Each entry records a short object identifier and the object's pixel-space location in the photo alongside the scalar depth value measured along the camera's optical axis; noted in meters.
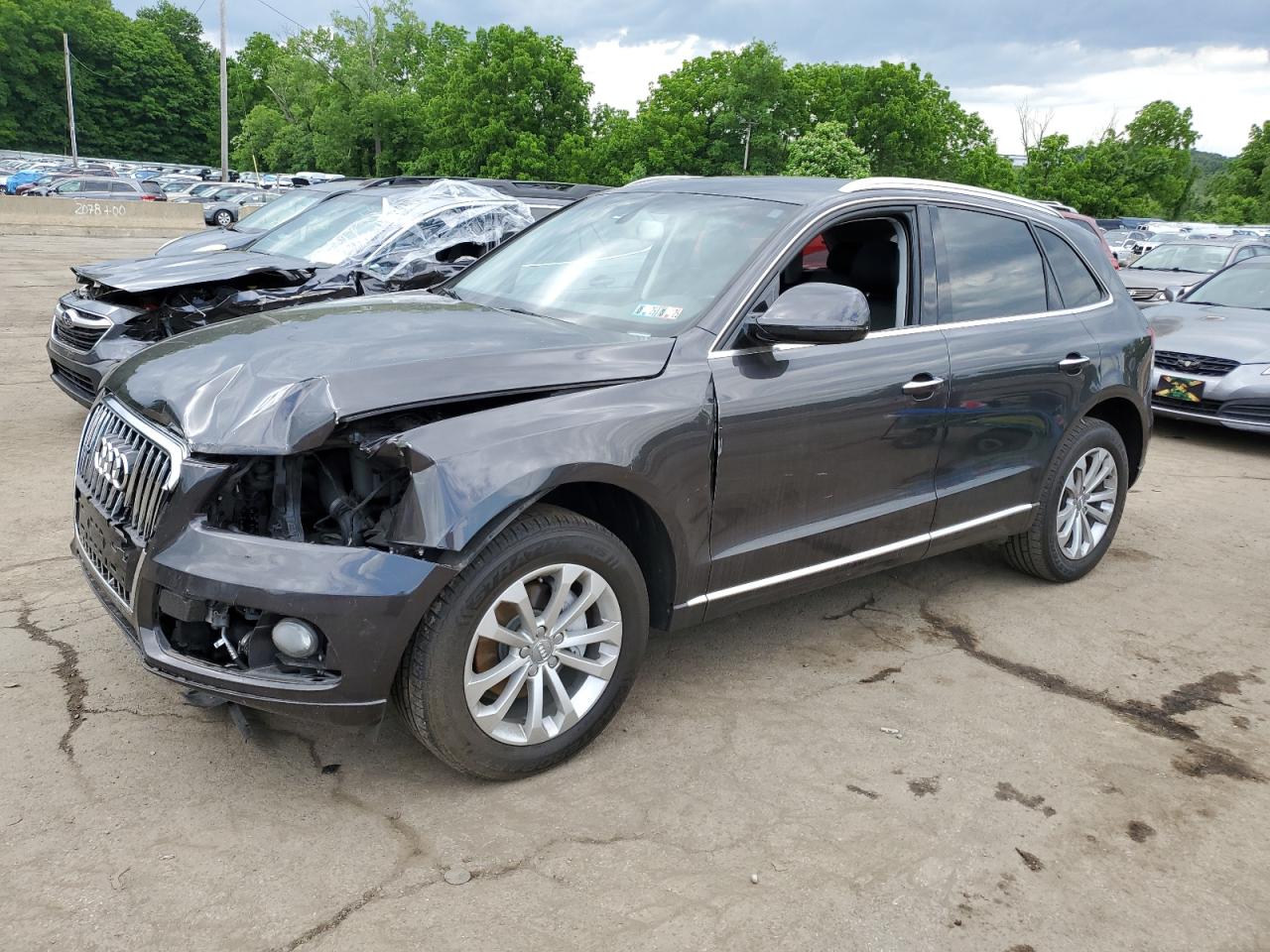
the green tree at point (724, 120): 44.69
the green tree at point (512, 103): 48.38
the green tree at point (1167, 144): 54.78
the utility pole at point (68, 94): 66.08
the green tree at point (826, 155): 36.19
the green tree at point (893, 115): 48.34
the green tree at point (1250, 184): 61.62
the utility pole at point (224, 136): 38.09
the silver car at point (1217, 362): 8.16
